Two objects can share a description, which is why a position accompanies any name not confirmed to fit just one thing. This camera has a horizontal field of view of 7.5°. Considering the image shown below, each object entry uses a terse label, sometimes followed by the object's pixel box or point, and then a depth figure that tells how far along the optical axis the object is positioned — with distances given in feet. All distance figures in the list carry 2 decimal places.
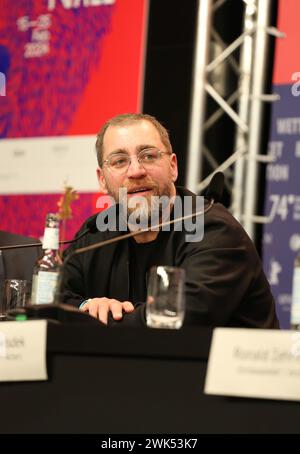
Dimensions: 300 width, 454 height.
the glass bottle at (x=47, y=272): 13.77
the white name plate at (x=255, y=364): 12.11
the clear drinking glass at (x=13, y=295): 14.29
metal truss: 18.83
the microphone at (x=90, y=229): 14.25
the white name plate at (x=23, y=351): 12.74
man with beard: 14.29
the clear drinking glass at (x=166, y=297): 13.27
